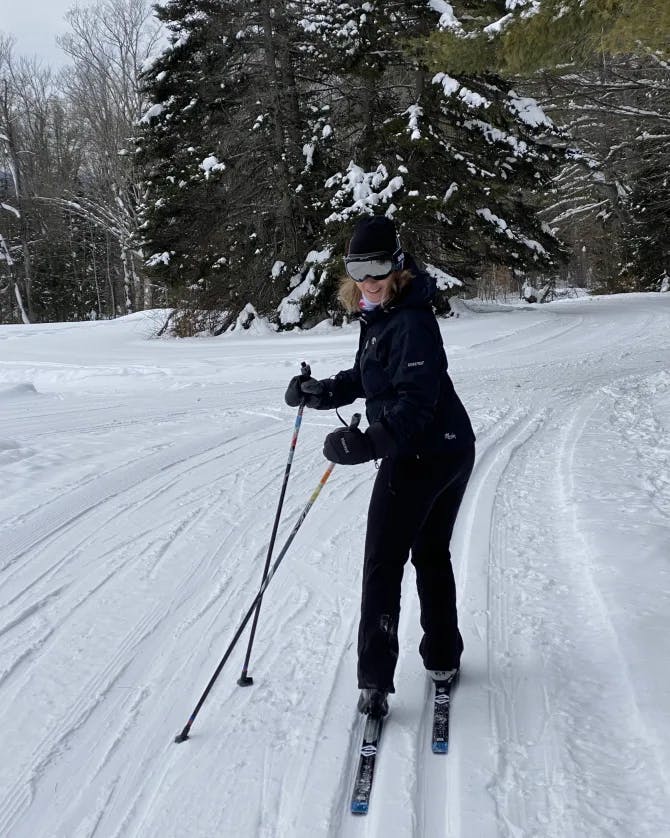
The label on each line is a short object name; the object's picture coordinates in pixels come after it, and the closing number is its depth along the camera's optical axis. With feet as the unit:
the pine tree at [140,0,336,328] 60.23
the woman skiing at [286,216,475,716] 8.34
